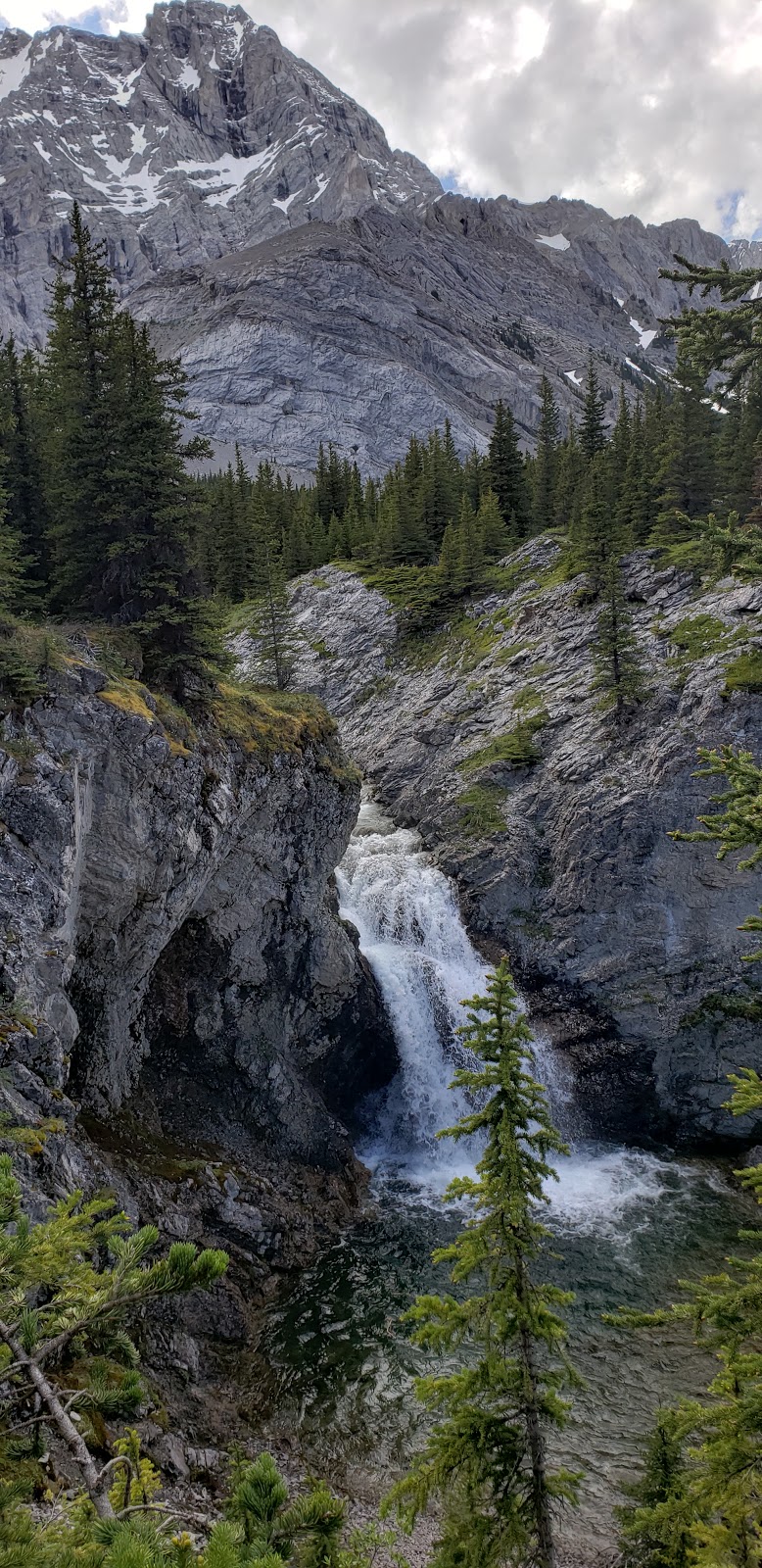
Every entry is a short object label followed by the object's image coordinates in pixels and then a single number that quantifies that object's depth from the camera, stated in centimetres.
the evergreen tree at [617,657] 3453
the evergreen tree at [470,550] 5100
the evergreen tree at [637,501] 4588
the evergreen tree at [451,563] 5216
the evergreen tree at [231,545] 6531
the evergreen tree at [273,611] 4341
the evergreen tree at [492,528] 5475
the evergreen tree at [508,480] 6091
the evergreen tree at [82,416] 2300
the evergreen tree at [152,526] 2280
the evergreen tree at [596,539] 4119
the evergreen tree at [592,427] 5675
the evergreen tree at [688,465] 4419
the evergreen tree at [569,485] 5447
